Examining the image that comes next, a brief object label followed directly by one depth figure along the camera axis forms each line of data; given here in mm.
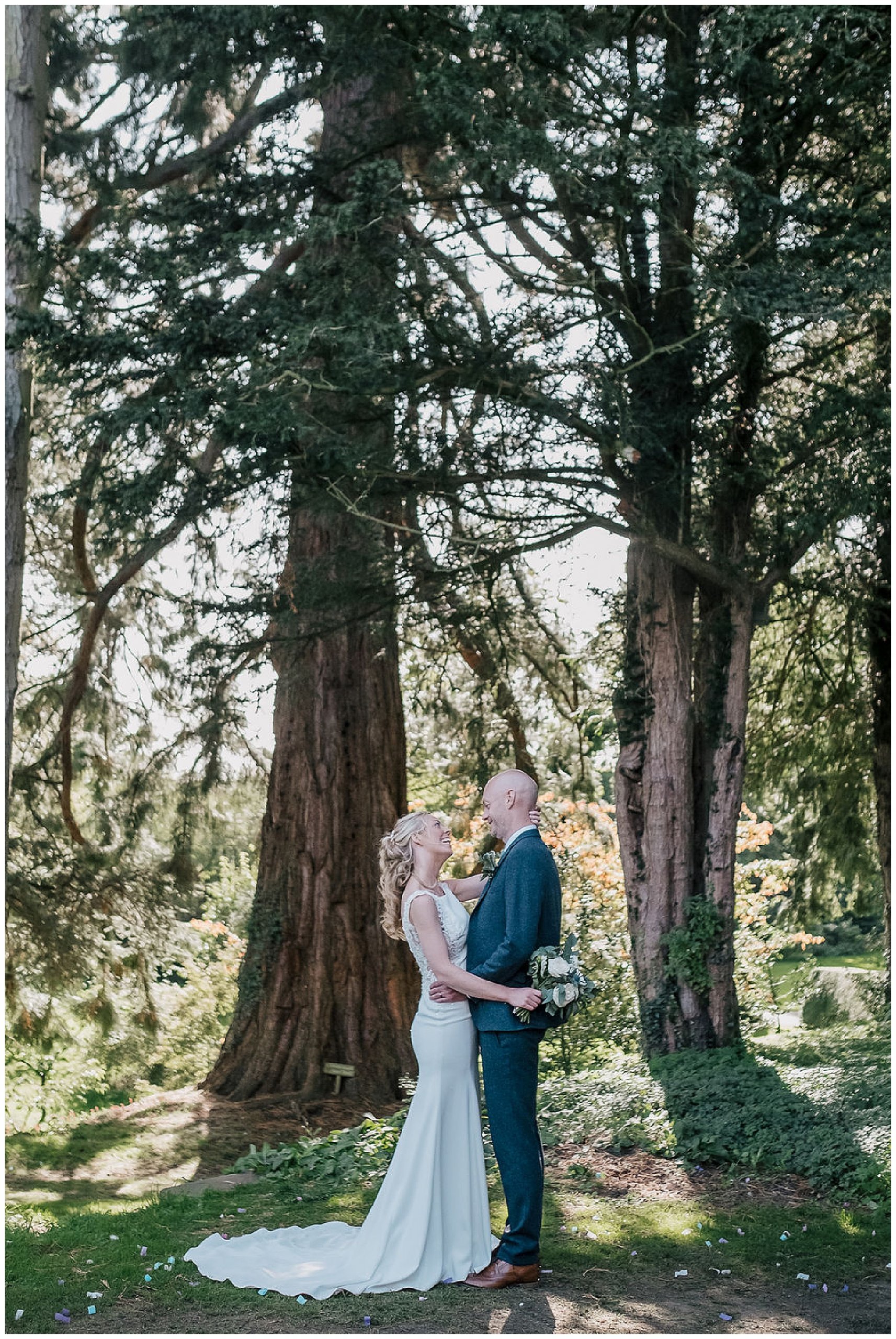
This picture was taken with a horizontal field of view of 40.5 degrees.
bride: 4422
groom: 4383
